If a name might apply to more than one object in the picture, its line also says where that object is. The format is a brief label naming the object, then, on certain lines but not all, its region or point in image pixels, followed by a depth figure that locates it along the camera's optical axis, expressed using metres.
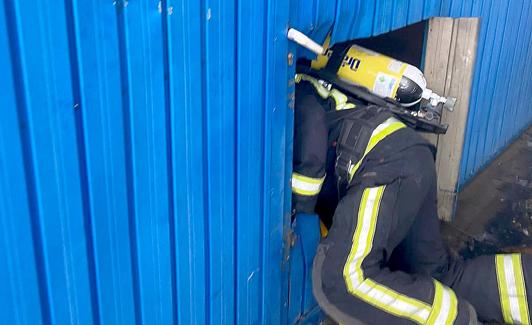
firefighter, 2.28
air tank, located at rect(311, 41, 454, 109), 2.73
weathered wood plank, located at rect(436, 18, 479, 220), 3.42
